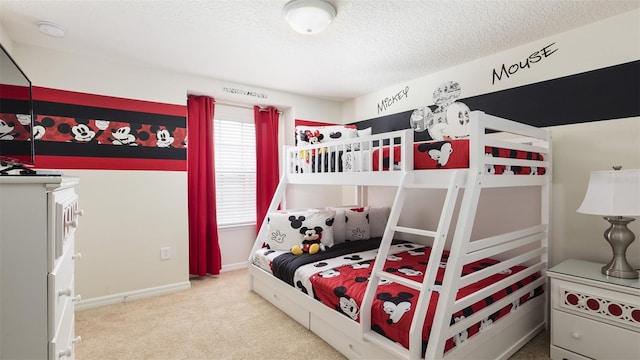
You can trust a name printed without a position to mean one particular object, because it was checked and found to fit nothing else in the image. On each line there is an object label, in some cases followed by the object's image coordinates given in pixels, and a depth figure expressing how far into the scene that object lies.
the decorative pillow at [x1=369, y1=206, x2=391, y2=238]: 3.34
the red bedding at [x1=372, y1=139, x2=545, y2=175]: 1.73
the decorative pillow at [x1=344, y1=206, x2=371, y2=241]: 3.15
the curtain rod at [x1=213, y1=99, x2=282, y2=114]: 3.65
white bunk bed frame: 1.52
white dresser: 0.89
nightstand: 1.66
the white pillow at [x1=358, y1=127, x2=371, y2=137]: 3.38
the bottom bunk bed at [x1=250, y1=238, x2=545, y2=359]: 1.64
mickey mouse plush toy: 2.70
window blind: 3.69
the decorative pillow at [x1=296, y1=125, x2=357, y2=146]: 3.28
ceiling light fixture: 1.85
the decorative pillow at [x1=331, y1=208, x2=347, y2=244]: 3.06
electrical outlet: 3.04
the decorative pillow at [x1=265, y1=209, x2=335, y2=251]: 2.83
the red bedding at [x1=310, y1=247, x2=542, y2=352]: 1.58
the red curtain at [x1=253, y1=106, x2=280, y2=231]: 3.84
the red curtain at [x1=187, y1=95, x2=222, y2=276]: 3.38
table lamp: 1.66
